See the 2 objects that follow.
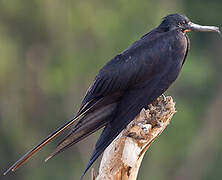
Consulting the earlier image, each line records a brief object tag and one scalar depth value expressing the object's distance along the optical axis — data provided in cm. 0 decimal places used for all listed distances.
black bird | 1487
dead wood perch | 1441
